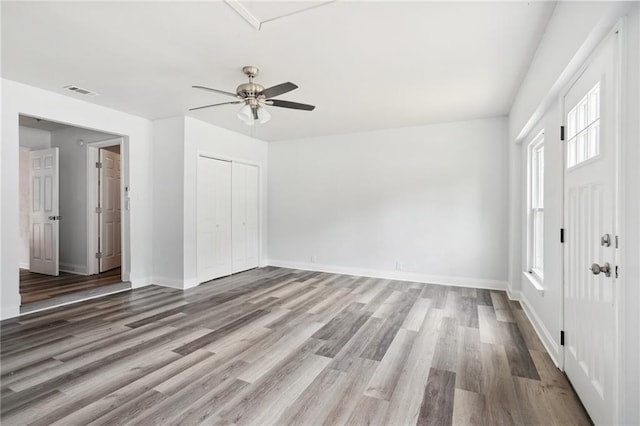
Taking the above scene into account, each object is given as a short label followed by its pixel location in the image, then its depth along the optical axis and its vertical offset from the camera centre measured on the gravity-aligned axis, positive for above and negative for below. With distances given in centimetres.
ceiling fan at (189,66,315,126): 284 +106
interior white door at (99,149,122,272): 556 -1
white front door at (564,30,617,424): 153 -15
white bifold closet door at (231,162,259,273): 570 -11
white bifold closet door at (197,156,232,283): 496 -14
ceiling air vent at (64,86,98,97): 352 +144
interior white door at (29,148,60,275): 499 -2
